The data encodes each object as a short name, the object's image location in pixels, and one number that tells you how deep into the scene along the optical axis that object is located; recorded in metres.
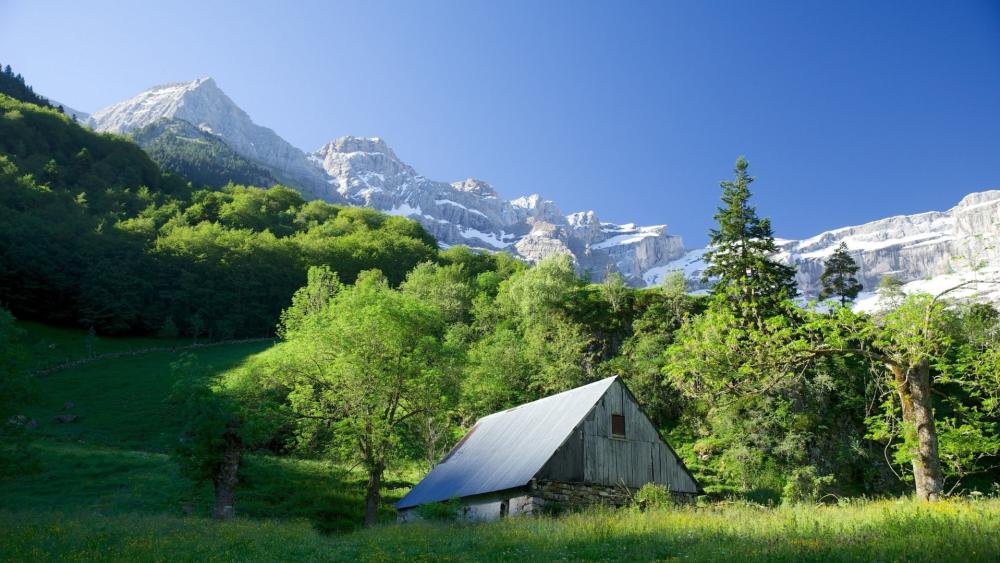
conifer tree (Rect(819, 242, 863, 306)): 81.38
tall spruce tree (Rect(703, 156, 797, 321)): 48.19
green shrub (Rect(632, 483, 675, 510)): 24.92
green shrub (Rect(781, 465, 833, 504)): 36.31
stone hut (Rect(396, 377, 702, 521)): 27.22
